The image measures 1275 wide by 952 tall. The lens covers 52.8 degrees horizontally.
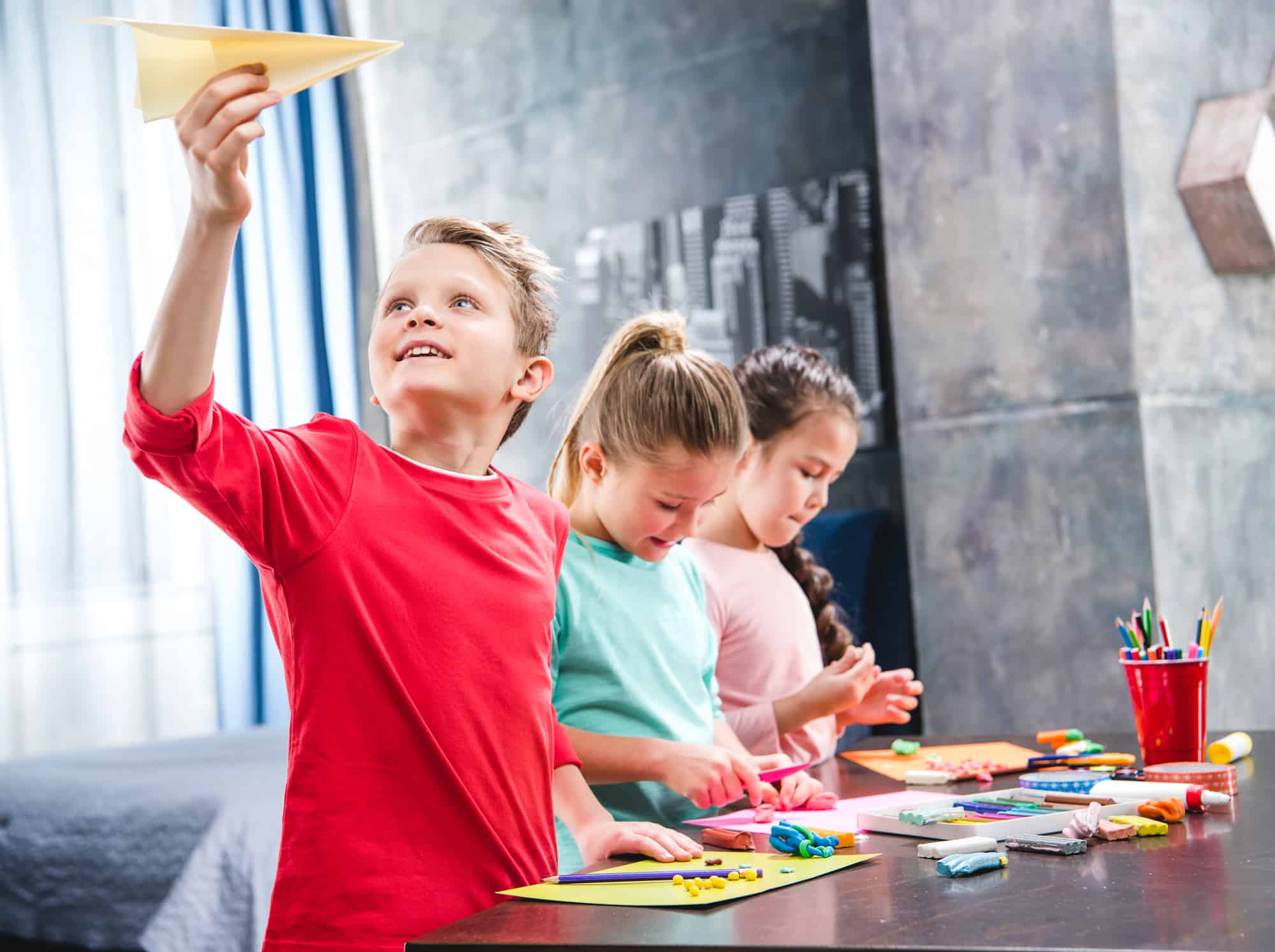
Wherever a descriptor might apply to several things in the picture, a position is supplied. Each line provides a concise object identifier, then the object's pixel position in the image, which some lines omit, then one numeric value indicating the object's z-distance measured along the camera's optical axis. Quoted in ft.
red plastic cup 3.97
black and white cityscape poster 9.64
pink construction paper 3.29
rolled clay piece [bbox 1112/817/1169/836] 2.98
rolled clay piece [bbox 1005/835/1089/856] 2.78
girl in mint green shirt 4.02
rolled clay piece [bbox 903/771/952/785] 3.98
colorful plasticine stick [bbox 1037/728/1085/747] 4.57
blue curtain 12.43
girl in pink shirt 4.79
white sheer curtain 11.19
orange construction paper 4.25
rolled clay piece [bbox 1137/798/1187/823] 3.13
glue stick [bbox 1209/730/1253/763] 3.99
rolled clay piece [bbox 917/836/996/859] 2.78
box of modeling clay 2.93
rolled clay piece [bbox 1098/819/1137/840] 2.92
